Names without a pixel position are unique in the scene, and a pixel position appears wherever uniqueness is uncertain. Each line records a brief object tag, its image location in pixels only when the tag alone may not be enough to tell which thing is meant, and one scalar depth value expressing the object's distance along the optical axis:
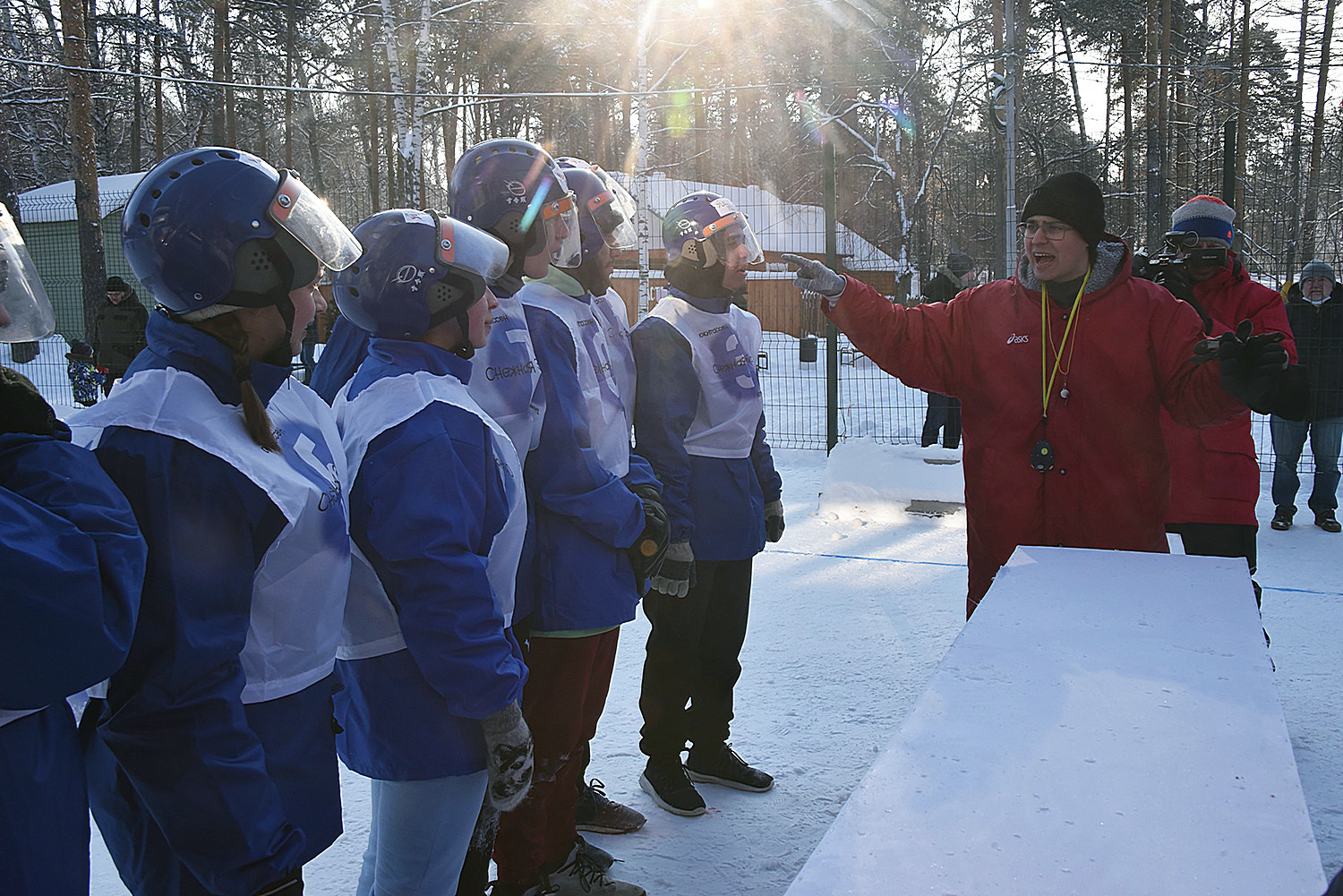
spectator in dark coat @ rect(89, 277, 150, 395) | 9.85
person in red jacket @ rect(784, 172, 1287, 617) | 2.96
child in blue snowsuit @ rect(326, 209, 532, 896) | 1.64
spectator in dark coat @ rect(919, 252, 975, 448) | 9.35
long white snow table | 1.23
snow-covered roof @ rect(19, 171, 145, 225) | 22.00
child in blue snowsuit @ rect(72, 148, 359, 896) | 1.30
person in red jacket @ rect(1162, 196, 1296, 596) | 3.75
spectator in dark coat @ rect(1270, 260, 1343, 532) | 6.42
